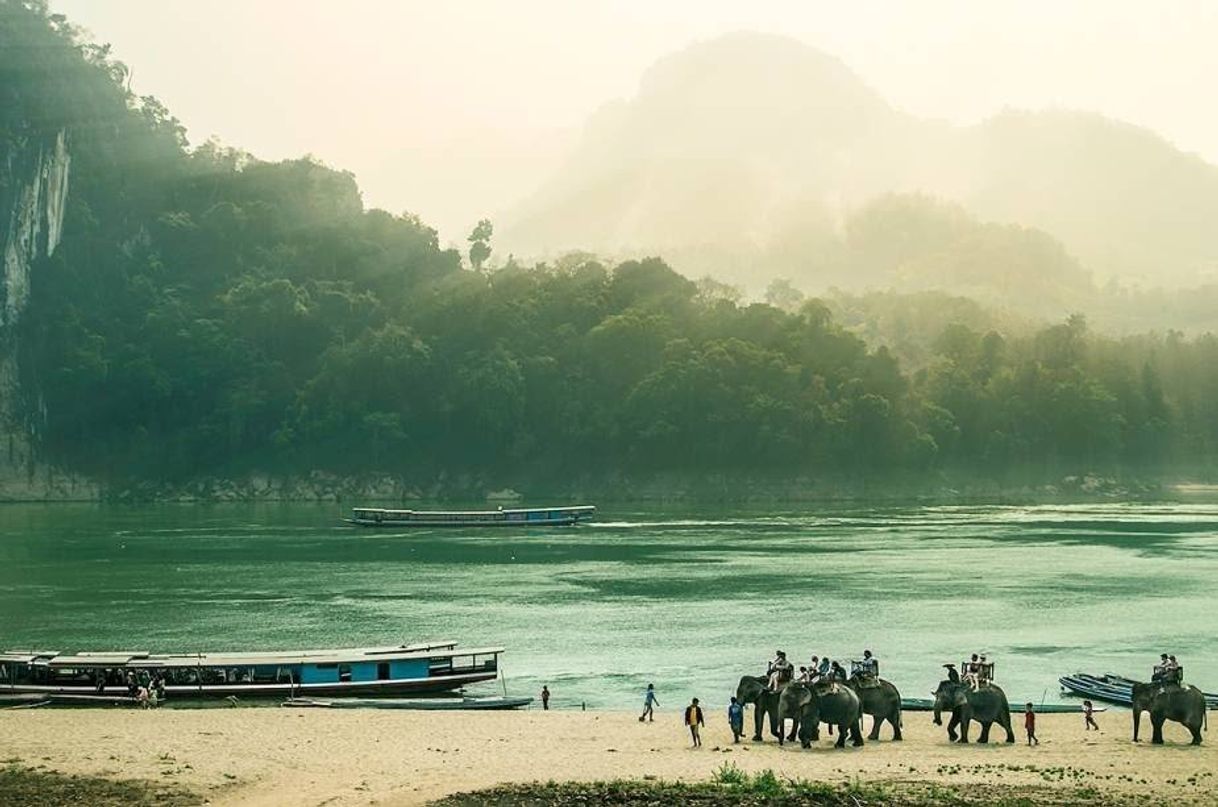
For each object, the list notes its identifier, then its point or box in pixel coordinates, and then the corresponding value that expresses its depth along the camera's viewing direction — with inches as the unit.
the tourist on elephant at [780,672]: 1425.9
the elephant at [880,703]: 1411.2
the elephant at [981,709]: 1395.2
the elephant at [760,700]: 1414.9
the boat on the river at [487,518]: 4411.9
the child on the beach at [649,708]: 1558.8
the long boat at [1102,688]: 1691.7
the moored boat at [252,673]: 1695.4
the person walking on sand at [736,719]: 1407.5
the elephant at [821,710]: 1359.5
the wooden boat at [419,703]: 1681.8
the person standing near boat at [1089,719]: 1488.7
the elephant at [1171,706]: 1365.7
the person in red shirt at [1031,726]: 1392.7
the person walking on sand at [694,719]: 1390.3
